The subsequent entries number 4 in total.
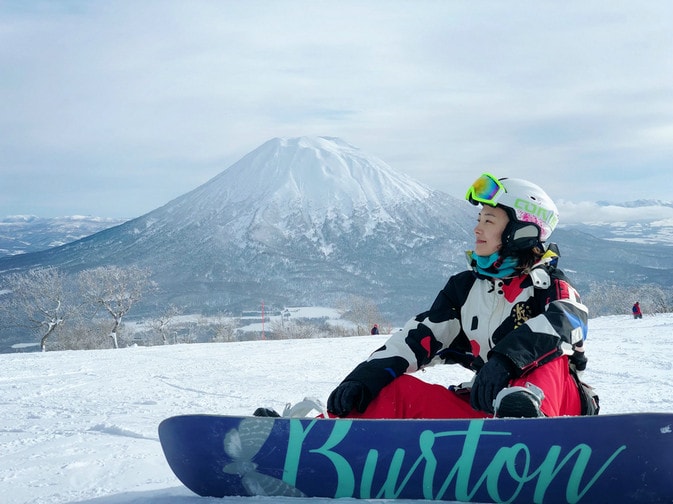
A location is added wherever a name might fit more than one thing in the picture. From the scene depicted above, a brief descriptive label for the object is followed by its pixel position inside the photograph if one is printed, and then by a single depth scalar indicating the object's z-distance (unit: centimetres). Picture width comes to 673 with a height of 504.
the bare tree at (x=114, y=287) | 4293
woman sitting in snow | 270
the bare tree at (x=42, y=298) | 4156
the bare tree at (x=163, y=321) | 5065
